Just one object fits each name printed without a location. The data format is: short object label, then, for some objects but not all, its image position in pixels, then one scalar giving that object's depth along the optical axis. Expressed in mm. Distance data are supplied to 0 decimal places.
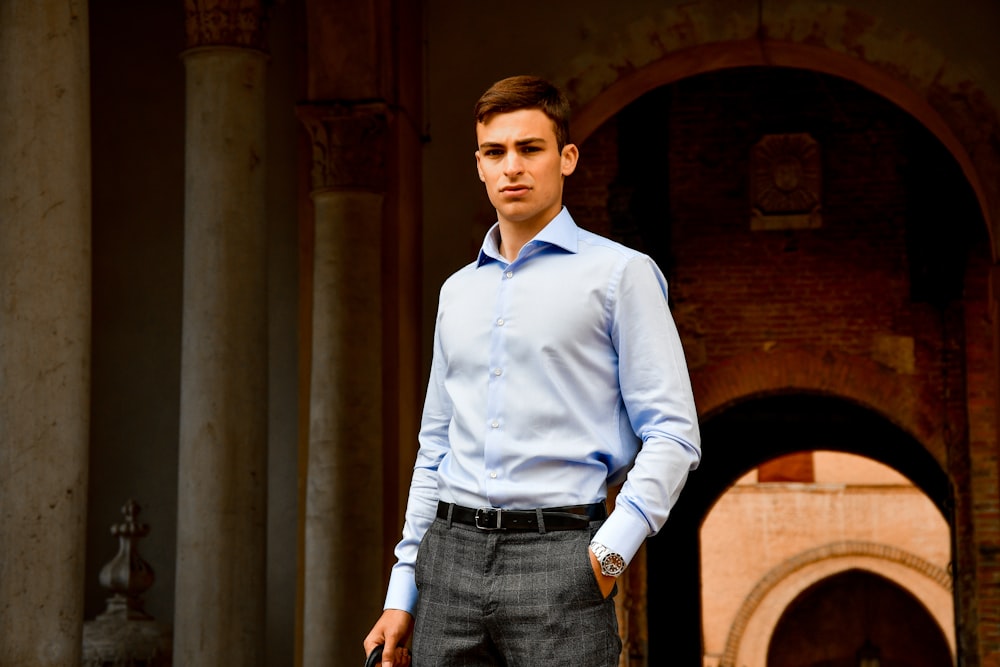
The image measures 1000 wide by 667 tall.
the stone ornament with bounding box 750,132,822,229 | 12344
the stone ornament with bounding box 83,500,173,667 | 6547
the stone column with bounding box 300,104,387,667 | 7395
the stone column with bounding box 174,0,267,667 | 6012
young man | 2367
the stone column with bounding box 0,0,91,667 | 4418
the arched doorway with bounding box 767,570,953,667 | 22062
